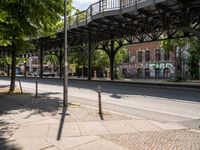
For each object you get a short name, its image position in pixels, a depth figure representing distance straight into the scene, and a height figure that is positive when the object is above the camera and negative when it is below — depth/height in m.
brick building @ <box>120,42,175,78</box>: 36.02 +2.17
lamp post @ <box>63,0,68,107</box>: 7.38 -0.12
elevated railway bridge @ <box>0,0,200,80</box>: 13.72 +5.05
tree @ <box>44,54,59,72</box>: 48.20 +3.74
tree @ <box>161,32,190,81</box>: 26.08 +4.30
